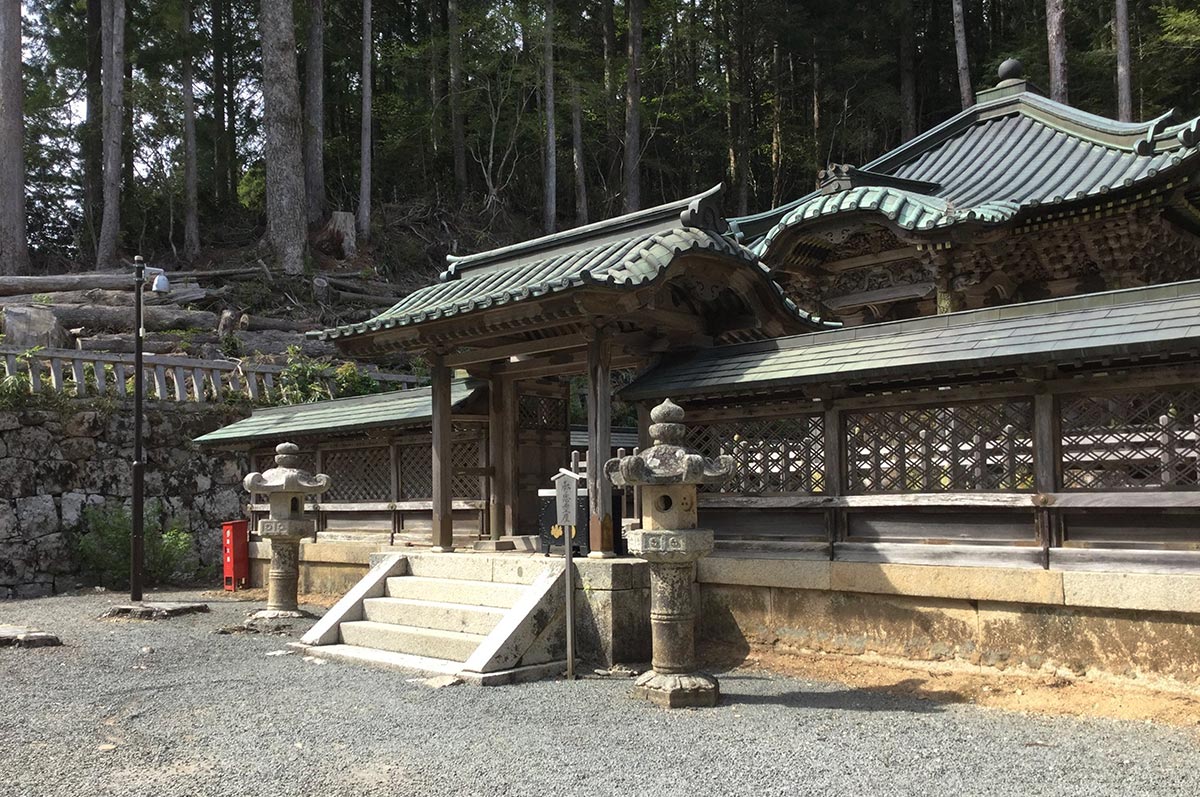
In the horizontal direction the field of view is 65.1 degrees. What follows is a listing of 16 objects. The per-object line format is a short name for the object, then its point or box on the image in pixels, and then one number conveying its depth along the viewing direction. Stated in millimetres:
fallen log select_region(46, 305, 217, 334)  20734
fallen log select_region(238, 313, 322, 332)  22641
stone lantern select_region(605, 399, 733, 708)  7137
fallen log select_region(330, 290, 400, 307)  26083
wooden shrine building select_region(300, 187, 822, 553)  8844
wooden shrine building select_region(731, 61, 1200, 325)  11438
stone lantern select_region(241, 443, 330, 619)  11789
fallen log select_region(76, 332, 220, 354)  19609
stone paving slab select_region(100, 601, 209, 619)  12539
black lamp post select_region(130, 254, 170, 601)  14227
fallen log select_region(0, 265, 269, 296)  22703
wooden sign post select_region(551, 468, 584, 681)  8266
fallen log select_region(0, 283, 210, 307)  21531
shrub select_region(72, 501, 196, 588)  15938
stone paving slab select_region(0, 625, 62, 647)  10242
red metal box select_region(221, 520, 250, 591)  15258
